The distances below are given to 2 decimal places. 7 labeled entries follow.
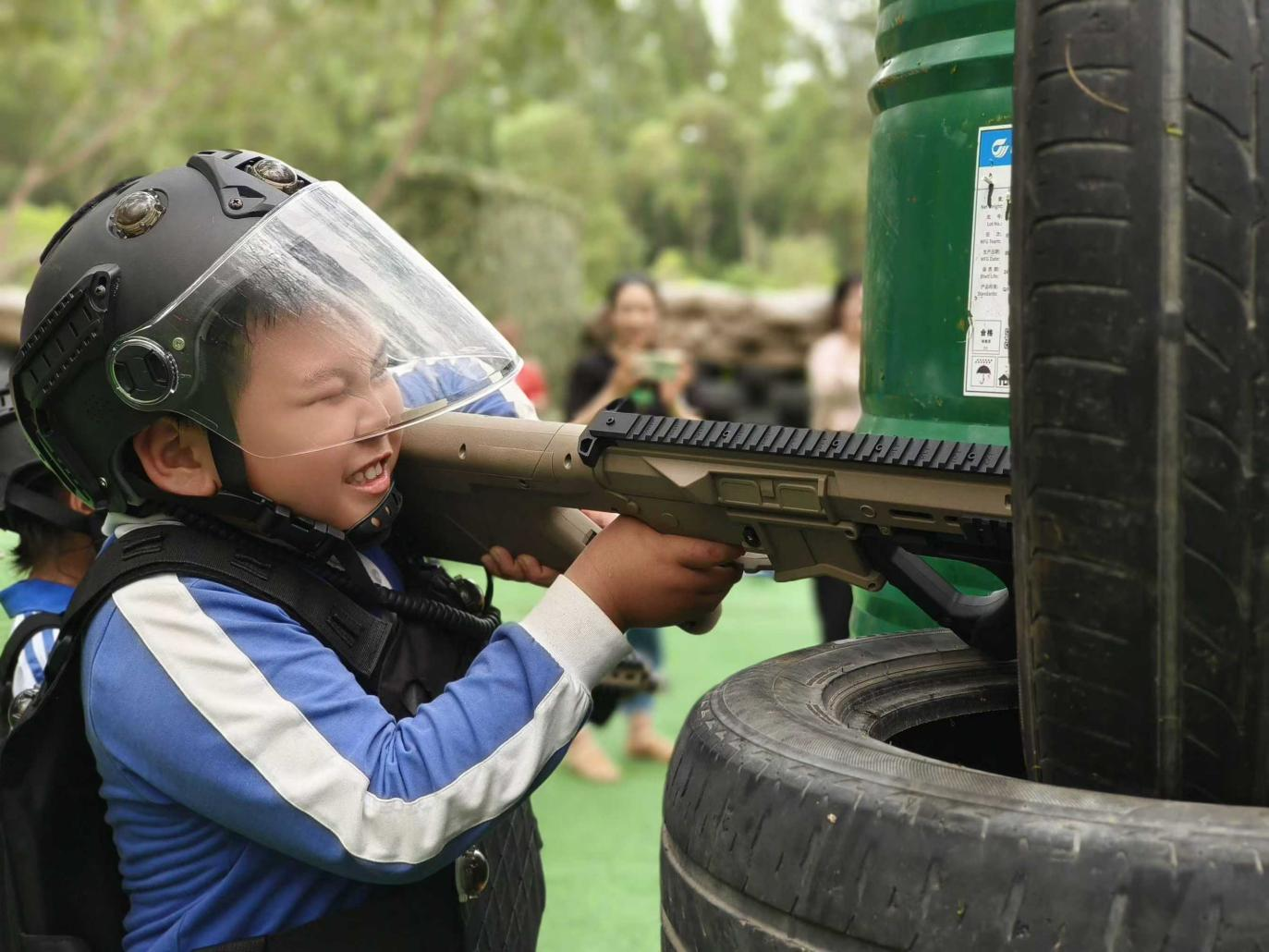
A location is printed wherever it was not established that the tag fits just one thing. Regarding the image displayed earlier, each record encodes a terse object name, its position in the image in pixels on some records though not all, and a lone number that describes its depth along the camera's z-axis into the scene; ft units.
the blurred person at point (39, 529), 7.30
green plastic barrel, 5.85
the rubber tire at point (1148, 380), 3.10
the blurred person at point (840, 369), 19.72
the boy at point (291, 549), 4.66
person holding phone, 15.44
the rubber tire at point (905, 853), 3.00
